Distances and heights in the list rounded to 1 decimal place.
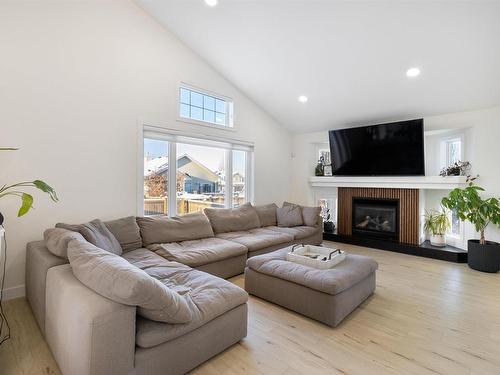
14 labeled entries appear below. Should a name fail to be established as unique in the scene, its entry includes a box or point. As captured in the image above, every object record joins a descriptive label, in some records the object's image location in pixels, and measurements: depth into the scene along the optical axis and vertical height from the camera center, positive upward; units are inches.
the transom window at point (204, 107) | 168.7 +57.0
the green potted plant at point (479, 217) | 142.0 -12.5
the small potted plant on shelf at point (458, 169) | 166.4 +15.9
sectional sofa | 54.9 -29.6
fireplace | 197.5 -19.2
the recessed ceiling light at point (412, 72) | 142.9 +66.5
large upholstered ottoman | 89.8 -35.0
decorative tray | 103.5 -27.1
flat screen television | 173.5 +31.1
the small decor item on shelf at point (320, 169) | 234.8 +21.0
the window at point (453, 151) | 177.8 +29.6
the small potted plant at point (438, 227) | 176.7 -22.3
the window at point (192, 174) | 157.2 +11.3
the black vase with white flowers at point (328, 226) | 228.4 -29.1
